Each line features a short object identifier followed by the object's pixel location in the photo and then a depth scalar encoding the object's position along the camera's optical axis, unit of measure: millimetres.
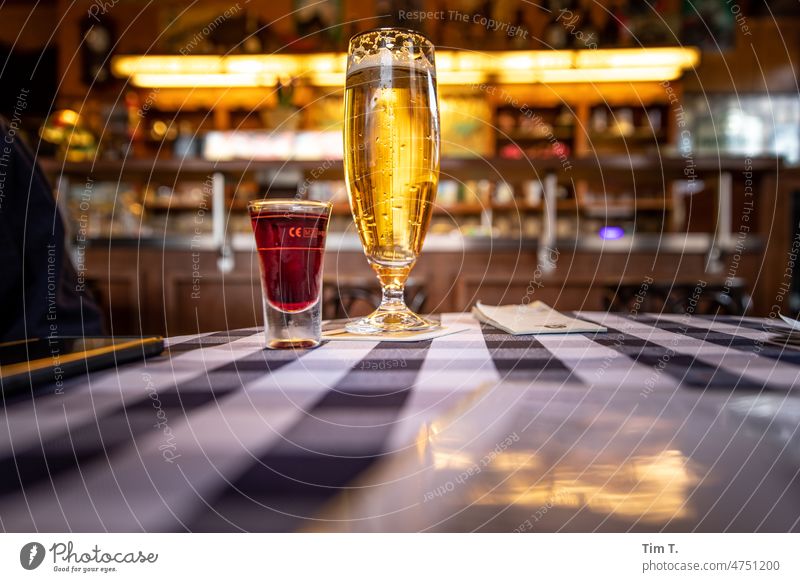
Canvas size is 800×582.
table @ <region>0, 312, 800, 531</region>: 227
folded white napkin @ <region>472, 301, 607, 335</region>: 484
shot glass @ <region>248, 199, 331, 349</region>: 416
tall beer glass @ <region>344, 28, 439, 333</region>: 505
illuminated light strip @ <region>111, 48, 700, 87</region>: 4172
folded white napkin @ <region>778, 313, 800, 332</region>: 454
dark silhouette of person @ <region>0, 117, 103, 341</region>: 720
